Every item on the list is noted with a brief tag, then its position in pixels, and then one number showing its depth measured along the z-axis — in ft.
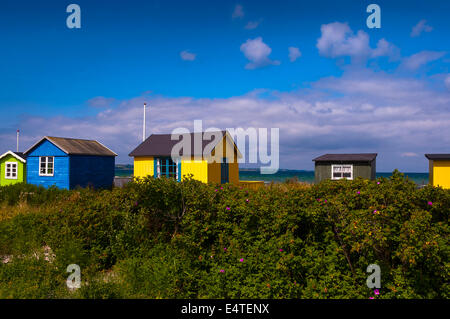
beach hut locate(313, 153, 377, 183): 78.43
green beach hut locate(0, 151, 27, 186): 82.07
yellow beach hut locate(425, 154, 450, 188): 73.10
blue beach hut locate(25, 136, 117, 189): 72.08
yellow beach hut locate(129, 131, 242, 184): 63.41
